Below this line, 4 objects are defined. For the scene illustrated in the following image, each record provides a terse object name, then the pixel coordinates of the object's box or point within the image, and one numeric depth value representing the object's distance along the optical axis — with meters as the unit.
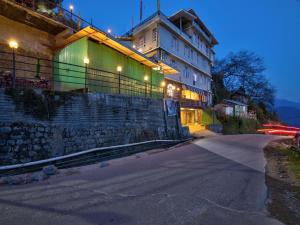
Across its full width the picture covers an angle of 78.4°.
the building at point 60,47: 11.11
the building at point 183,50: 22.56
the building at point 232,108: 28.84
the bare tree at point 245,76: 43.25
